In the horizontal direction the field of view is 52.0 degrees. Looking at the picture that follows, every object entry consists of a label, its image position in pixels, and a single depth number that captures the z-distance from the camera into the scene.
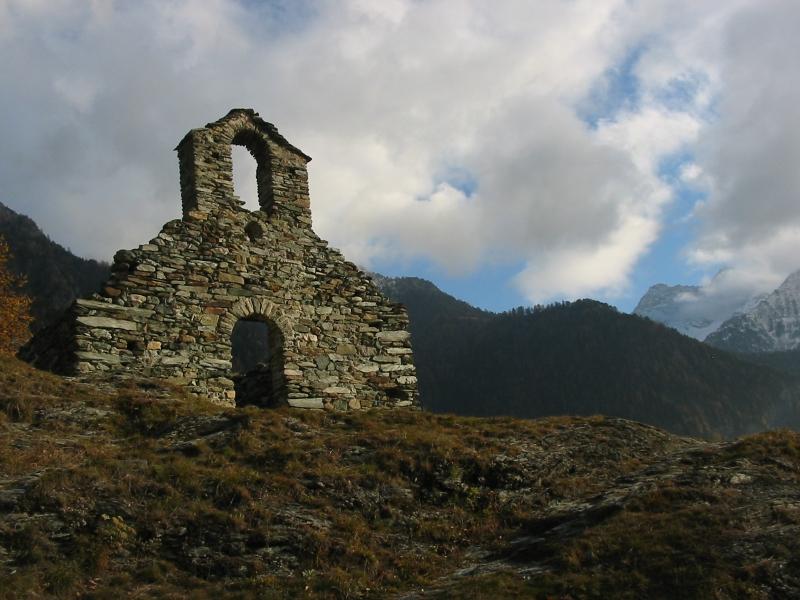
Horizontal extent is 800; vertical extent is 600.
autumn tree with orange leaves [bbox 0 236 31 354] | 37.81
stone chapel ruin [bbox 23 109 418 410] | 19.36
